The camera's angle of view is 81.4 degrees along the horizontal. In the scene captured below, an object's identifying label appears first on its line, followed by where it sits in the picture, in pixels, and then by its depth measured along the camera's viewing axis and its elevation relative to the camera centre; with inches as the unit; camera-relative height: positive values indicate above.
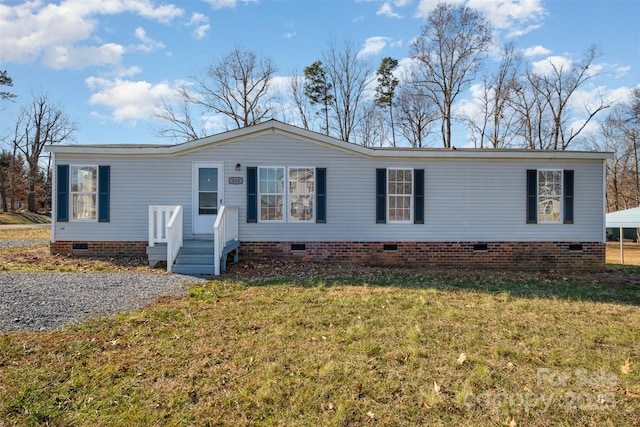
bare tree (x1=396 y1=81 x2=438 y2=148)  1043.3 +286.0
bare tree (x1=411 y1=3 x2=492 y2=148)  968.3 +434.7
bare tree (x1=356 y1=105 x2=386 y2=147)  1091.3 +260.7
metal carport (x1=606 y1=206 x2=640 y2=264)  573.3 -5.1
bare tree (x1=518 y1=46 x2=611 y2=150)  1000.2 +289.0
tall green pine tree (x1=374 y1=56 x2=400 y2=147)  1064.2 +376.3
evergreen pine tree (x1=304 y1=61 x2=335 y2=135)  1057.5 +358.2
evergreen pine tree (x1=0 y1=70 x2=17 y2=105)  1171.9 +411.1
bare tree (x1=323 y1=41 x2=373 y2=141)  1071.6 +327.7
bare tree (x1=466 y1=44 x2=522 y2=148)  1039.6 +325.0
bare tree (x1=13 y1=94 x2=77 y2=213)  1466.5 +271.8
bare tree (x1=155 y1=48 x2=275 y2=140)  1029.8 +336.6
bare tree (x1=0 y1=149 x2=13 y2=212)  1379.2 +144.1
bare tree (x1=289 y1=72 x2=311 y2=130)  1089.4 +329.5
